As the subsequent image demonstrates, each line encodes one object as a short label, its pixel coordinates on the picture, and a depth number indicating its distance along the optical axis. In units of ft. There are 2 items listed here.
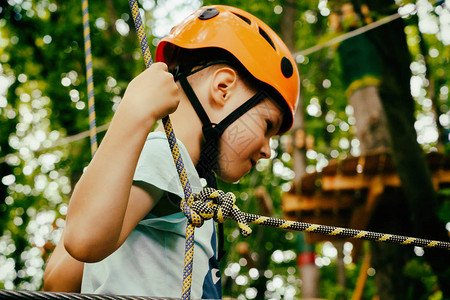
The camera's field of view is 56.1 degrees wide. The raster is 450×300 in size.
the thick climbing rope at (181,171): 3.22
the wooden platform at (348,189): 13.89
